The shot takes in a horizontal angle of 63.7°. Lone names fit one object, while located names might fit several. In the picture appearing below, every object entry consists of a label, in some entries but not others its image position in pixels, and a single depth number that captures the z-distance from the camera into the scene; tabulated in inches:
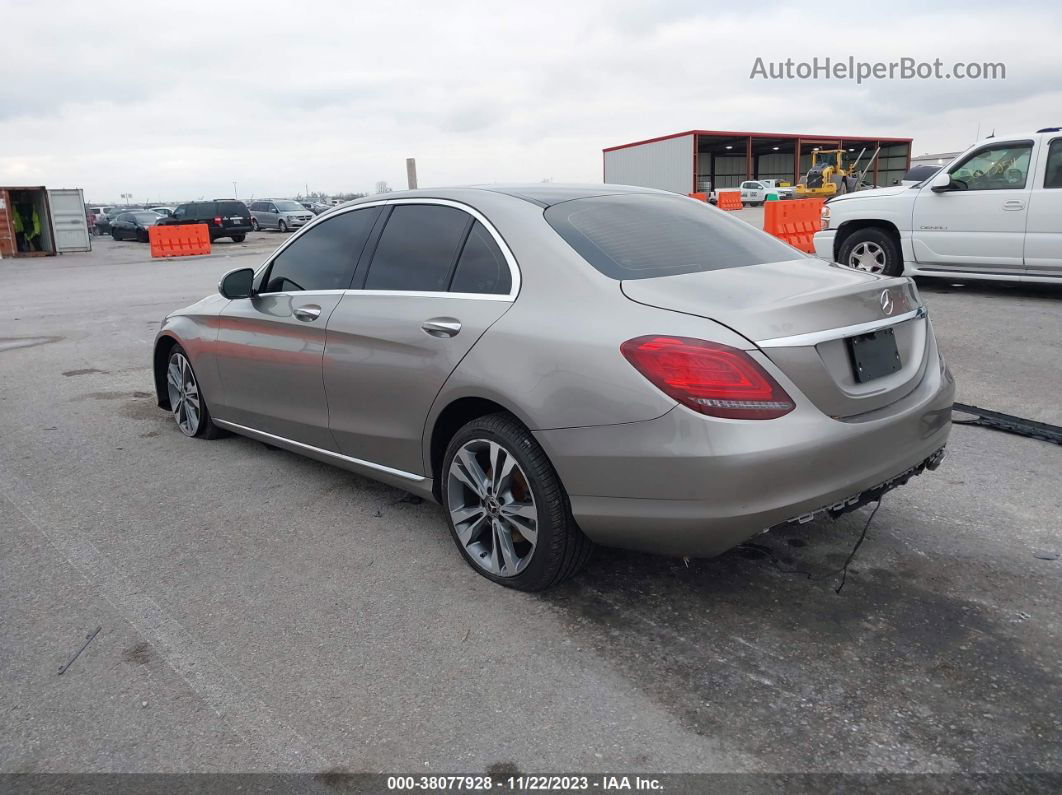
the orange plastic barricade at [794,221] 601.6
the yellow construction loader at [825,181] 1488.7
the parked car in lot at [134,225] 1493.6
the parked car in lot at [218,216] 1245.7
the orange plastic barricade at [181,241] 1033.5
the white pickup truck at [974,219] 363.9
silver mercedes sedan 110.5
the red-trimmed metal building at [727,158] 2134.6
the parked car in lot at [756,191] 1835.6
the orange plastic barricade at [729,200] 1583.4
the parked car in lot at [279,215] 1594.5
